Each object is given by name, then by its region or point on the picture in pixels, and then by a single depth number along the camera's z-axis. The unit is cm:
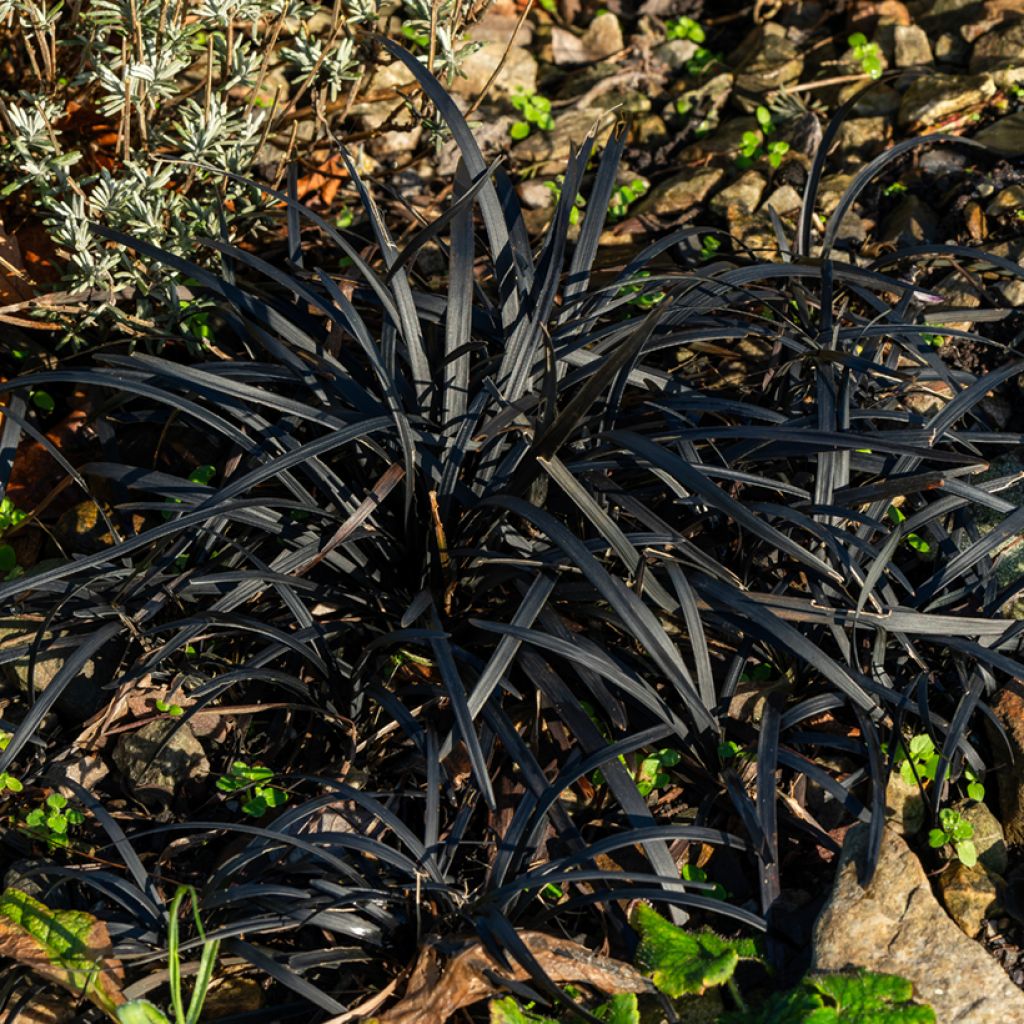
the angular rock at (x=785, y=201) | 344
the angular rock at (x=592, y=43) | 410
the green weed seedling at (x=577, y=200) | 346
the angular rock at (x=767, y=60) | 383
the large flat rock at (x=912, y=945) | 199
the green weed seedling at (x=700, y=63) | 398
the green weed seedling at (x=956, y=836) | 222
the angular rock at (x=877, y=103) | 366
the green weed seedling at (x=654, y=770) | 232
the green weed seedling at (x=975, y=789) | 230
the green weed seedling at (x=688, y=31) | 405
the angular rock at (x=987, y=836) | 226
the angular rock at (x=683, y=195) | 352
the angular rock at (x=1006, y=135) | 336
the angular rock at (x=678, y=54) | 402
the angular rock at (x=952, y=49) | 376
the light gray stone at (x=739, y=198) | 345
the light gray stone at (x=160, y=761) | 243
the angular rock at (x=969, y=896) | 217
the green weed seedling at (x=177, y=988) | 180
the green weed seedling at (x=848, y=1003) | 191
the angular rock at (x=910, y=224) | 328
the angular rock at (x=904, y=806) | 230
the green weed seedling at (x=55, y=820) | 229
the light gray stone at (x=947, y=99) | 351
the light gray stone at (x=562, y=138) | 375
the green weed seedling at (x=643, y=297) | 291
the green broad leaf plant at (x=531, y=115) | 377
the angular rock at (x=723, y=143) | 365
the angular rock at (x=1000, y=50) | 360
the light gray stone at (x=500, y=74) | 394
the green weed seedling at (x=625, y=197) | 355
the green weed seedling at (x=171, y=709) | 245
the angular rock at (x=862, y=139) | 357
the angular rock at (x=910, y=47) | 376
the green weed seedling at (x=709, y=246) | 327
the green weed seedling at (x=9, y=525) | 281
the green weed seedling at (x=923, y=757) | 232
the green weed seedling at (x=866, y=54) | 370
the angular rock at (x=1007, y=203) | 323
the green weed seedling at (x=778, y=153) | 354
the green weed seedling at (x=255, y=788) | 233
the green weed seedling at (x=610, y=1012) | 193
